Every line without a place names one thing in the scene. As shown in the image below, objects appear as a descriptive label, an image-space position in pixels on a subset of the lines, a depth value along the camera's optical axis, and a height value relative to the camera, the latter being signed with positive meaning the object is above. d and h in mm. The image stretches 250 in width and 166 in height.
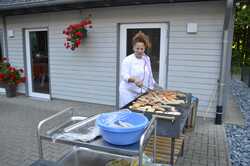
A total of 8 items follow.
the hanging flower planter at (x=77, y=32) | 5062 +479
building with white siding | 4406 +203
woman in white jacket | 2803 -250
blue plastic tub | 1442 -504
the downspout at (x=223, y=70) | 4134 -275
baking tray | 1888 -605
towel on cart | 1575 -605
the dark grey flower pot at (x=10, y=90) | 6480 -1112
